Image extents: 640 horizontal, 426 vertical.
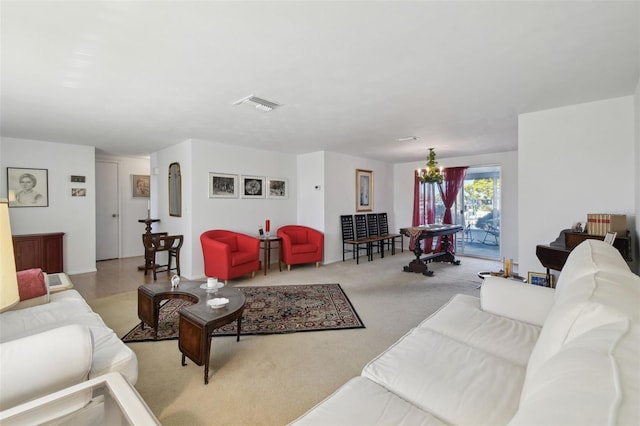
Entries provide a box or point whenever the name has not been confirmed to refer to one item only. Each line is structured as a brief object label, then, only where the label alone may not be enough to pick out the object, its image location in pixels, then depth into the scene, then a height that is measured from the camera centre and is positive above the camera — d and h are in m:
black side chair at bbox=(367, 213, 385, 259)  7.12 -0.46
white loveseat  1.14 -0.68
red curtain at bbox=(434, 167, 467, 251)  6.93 +0.53
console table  5.28 -0.49
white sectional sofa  0.56 -0.75
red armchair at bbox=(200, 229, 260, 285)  4.38 -0.72
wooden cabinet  4.58 -0.68
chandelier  5.57 +0.72
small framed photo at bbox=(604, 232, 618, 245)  2.51 -0.26
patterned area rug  2.93 -1.23
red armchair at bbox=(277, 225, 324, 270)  5.46 -0.70
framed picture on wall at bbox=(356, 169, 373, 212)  7.01 +0.49
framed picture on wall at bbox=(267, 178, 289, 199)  6.09 +0.50
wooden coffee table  2.09 -0.83
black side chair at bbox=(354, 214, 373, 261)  6.59 -0.50
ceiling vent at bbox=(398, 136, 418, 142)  4.81 +1.23
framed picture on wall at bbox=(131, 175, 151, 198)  7.02 +0.63
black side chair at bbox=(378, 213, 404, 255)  7.35 -0.49
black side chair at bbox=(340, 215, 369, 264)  6.46 -0.60
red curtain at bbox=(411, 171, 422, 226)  7.64 +0.17
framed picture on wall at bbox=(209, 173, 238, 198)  5.16 +0.47
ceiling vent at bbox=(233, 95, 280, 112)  2.95 +1.16
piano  2.62 -0.39
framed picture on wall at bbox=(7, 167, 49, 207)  4.72 +0.44
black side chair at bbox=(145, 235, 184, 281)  4.73 -0.60
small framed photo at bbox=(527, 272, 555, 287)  3.21 -0.81
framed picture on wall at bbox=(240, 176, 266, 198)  5.64 +0.48
